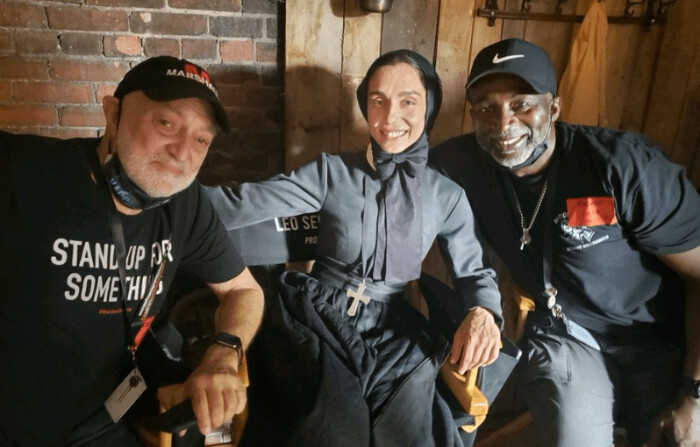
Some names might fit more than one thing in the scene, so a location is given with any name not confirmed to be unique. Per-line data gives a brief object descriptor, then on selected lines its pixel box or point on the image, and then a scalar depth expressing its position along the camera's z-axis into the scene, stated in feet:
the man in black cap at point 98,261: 3.55
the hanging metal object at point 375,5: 5.54
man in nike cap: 4.86
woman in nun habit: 4.43
